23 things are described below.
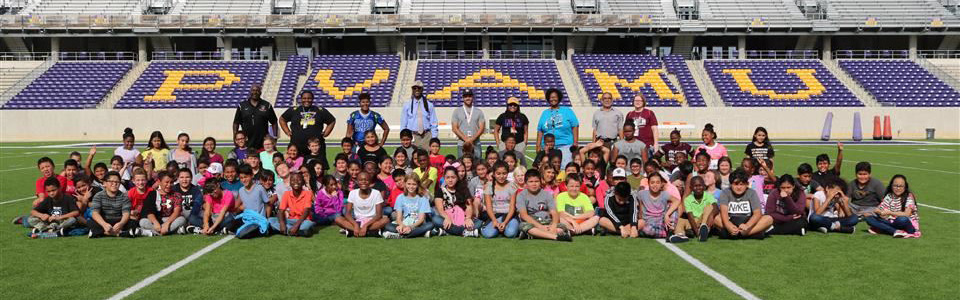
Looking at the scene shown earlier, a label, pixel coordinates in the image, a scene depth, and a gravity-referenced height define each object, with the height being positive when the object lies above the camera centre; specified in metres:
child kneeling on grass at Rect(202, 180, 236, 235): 8.62 -0.85
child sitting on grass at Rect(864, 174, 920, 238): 8.49 -0.91
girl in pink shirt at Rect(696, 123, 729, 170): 10.88 -0.16
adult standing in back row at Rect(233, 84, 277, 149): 11.66 +0.32
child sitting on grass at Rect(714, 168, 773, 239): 8.27 -0.87
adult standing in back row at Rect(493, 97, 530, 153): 11.77 +0.21
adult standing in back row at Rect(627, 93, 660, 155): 11.67 +0.21
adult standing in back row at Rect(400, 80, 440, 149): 12.20 +0.30
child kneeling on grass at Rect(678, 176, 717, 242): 8.45 -0.81
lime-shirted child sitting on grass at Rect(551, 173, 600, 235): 8.65 -0.87
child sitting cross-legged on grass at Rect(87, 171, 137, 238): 8.46 -0.84
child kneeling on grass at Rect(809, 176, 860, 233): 8.80 -0.91
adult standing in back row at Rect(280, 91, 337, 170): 11.49 +0.20
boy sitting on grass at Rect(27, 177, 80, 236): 8.57 -0.86
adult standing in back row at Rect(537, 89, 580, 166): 11.76 +0.19
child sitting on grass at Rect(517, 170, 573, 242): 8.36 -0.89
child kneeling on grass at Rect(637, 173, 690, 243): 8.42 -0.87
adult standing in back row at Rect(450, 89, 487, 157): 12.07 +0.22
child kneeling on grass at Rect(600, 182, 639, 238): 8.56 -0.88
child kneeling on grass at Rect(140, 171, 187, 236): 8.63 -0.87
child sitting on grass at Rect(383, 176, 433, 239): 8.55 -0.91
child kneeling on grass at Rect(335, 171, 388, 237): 8.59 -0.89
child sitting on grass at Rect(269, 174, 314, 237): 8.64 -0.89
